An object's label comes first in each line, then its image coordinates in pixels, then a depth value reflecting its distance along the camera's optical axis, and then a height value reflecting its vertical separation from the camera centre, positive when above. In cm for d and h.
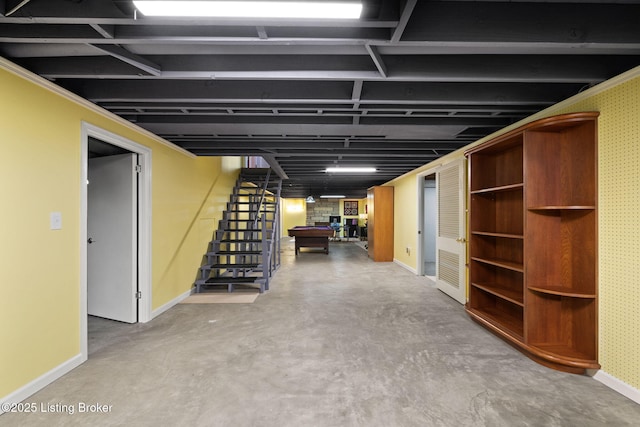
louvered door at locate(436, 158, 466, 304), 421 -28
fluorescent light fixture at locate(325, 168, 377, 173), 643 +103
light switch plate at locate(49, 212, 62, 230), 223 -2
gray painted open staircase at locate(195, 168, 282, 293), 493 -57
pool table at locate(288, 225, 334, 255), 974 -77
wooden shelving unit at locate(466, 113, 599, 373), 232 -28
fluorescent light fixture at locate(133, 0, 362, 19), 142 +105
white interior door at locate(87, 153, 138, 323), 342 -23
